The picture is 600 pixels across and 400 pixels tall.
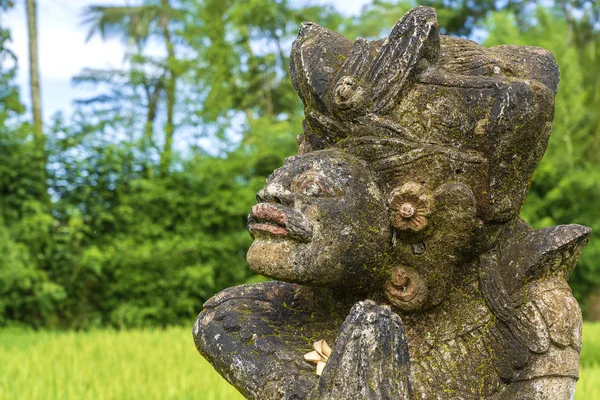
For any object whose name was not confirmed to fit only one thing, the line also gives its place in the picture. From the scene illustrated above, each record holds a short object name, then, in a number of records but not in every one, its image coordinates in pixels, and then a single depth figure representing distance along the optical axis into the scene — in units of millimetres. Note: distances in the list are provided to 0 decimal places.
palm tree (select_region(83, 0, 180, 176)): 11234
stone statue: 1840
